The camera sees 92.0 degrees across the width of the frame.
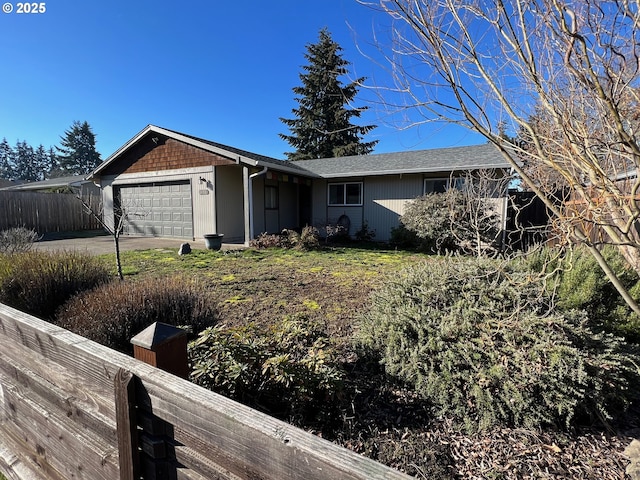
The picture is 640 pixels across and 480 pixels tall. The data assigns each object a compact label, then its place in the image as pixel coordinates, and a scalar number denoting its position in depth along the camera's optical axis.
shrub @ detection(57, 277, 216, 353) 2.73
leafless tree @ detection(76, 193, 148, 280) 13.65
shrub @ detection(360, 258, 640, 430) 1.91
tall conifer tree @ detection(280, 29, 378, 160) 25.59
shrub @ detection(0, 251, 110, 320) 3.38
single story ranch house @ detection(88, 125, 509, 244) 11.53
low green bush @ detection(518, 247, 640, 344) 2.86
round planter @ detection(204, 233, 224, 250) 9.91
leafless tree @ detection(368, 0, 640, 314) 1.54
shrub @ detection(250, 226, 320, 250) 10.45
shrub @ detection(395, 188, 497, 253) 9.59
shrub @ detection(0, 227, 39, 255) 4.96
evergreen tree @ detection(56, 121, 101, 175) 50.84
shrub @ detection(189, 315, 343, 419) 2.02
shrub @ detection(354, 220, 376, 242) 13.11
